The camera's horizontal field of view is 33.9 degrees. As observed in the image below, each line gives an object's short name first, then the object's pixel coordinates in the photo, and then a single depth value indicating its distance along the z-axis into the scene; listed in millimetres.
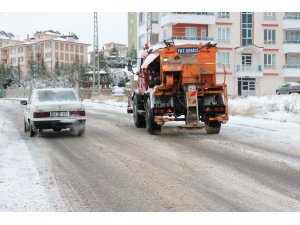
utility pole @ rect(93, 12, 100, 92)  52125
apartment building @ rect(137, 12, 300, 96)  59906
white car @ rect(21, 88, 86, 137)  14461
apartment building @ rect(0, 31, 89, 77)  126750
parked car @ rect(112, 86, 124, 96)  53506
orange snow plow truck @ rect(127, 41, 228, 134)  15062
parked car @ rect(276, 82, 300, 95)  50344
